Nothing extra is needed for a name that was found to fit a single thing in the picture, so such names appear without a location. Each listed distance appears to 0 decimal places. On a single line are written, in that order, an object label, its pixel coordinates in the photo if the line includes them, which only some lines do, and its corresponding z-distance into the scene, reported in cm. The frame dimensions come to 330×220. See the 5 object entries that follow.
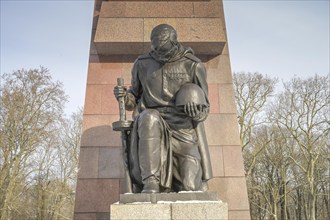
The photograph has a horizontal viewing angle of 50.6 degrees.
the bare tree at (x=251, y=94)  2311
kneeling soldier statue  392
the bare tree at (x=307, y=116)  2294
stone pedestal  350
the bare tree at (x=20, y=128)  1861
